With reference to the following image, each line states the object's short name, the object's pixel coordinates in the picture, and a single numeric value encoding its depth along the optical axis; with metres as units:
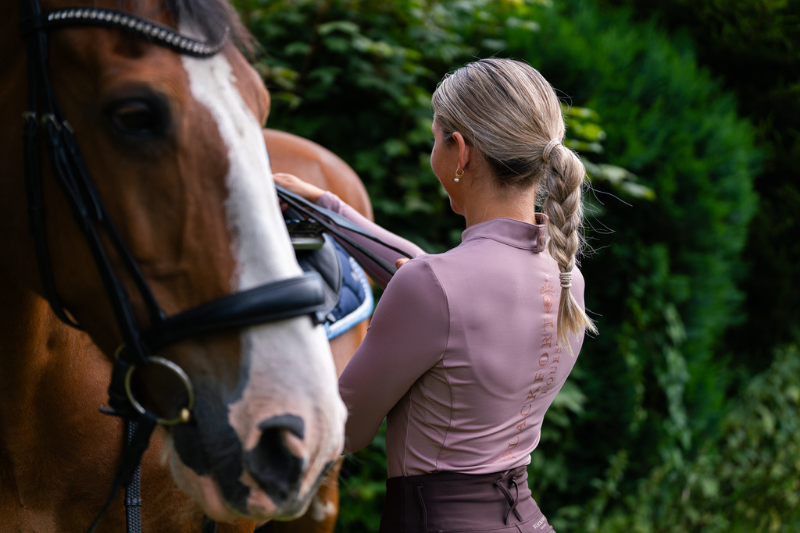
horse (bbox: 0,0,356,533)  1.01
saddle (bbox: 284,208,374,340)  2.14
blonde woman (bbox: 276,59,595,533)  1.41
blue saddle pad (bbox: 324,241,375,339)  2.38
